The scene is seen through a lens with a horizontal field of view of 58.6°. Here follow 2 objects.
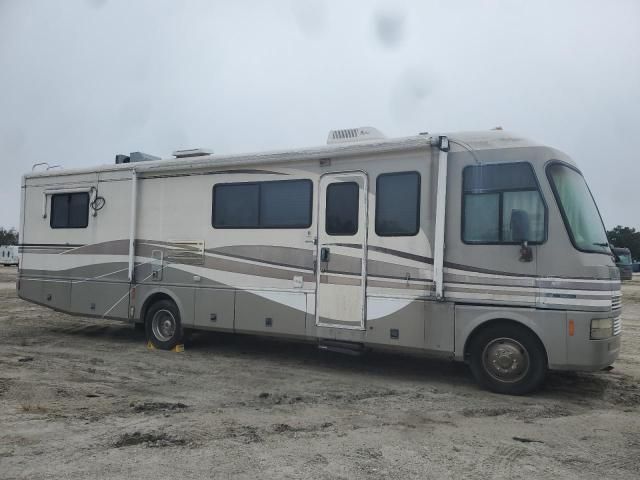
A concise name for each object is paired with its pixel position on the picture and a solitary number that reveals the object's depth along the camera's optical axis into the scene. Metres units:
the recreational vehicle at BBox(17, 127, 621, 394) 6.61
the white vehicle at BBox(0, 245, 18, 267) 49.53
